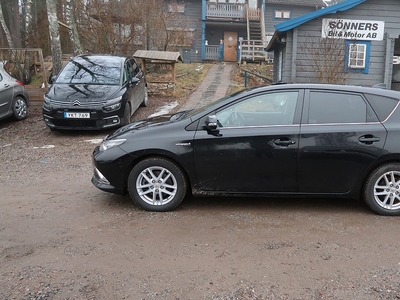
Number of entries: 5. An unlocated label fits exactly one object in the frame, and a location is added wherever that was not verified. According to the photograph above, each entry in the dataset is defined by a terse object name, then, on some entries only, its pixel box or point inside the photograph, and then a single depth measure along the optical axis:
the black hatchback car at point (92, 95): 8.48
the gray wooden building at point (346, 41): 14.23
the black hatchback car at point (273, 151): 4.36
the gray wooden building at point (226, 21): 27.67
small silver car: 9.64
